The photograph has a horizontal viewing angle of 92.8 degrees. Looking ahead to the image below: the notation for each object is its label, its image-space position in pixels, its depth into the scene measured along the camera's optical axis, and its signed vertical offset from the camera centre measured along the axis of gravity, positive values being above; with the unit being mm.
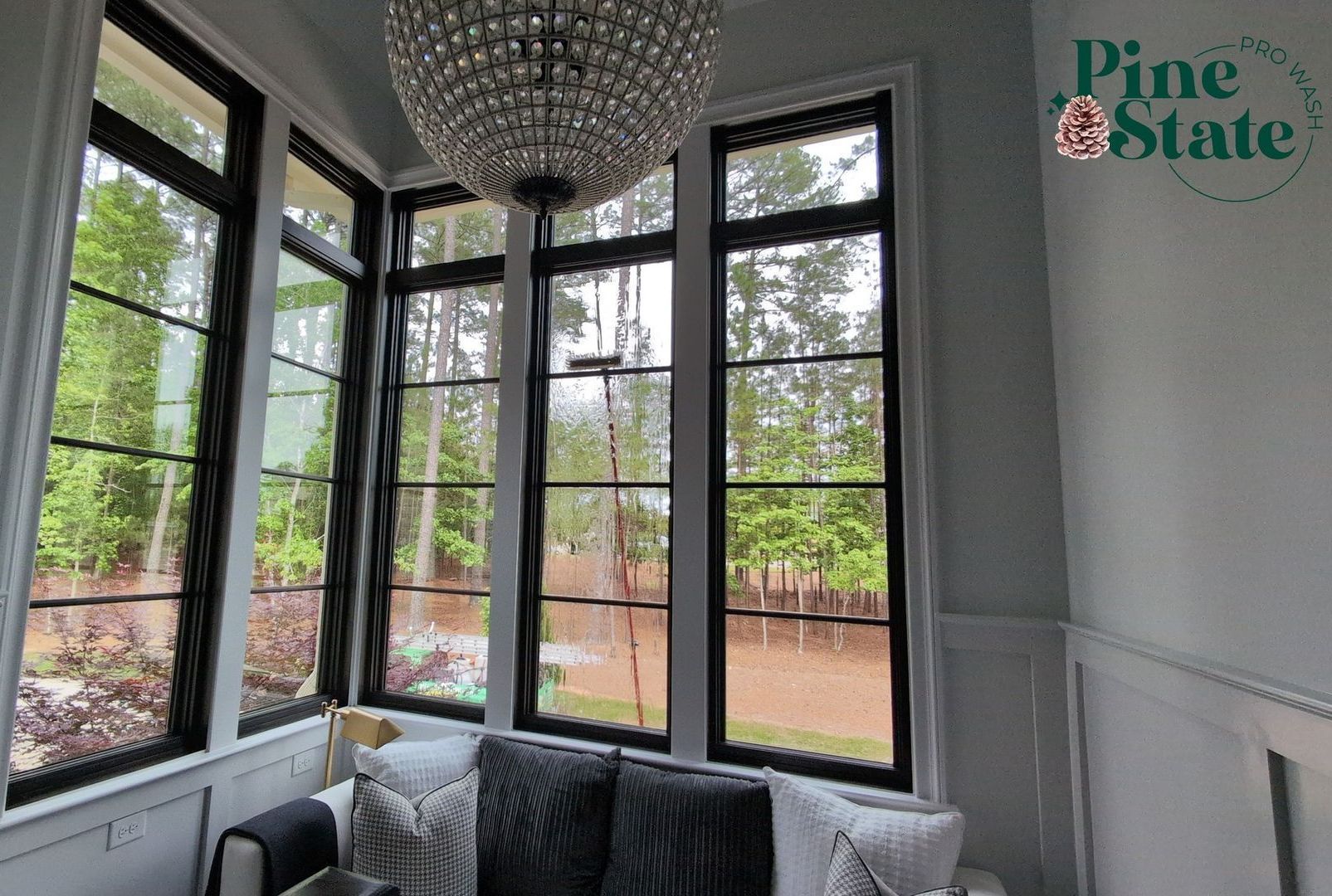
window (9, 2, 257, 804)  1739 +251
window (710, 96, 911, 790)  2061 +190
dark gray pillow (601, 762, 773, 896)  1728 -903
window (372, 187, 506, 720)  2613 +242
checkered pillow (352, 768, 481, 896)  1748 -920
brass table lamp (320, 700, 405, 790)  2186 -750
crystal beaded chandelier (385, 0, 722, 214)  831 +596
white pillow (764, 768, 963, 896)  1593 -830
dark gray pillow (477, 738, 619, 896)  1844 -926
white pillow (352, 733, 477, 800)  1977 -802
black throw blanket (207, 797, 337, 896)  1665 -907
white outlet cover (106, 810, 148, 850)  1745 -894
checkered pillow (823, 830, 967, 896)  1439 -824
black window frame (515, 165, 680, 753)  2354 +249
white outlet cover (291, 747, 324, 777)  2332 -928
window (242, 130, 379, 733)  2367 +260
